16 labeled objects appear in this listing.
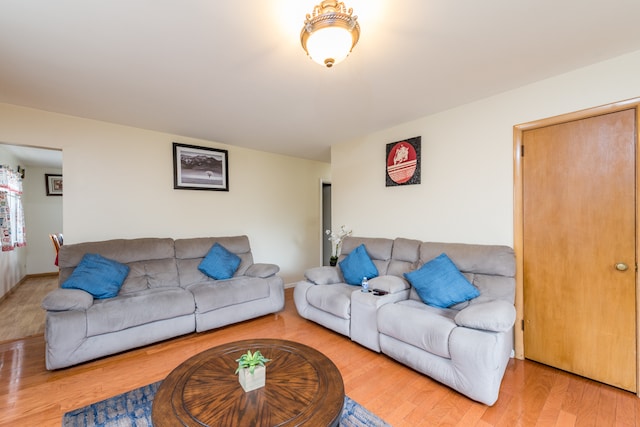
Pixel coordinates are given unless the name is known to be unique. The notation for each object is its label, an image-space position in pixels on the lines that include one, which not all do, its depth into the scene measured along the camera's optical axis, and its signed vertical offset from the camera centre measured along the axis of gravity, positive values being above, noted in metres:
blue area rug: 1.66 -1.28
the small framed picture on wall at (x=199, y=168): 3.73 +0.66
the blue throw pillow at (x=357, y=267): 3.12 -0.65
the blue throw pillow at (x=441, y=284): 2.36 -0.66
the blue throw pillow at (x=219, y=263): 3.40 -0.64
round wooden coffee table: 1.15 -0.88
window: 3.81 +0.08
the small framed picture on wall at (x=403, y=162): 3.17 +0.58
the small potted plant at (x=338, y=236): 4.08 -0.38
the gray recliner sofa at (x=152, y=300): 2.28 -0.85
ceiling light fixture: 1.34 +0.92
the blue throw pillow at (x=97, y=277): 2.57 -0.61
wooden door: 1.95 -0.30
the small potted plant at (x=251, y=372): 1.35 -0.80
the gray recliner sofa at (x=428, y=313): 1.81 -0.87
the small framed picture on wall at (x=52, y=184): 5.67 +0.66
